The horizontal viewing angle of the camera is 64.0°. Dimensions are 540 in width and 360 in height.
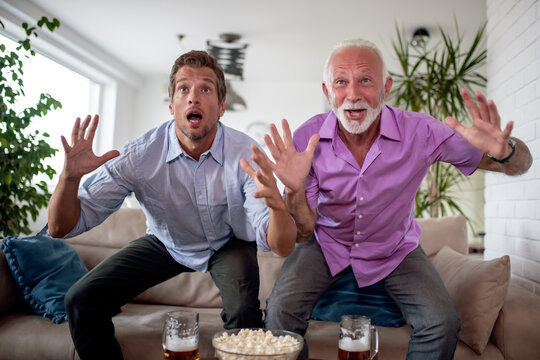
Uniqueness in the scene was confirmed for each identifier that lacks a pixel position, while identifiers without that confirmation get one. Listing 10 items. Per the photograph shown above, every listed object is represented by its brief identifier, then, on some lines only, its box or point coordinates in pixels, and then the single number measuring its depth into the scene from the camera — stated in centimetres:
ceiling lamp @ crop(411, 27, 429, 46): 472
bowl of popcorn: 87
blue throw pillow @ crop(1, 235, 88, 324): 187
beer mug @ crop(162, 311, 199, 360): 98
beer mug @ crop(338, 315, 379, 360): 102
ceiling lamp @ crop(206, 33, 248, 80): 493
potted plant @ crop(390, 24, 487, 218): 347
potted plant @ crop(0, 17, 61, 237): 284
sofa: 160
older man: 158
